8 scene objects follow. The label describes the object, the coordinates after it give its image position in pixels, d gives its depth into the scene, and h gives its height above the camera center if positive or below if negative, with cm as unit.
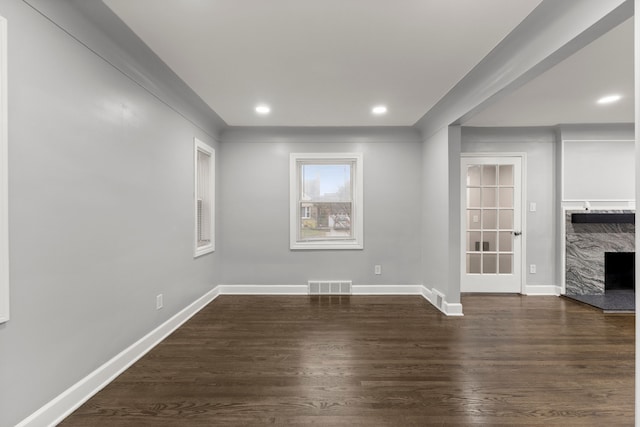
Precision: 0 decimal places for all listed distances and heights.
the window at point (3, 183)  150 +13
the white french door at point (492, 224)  478 -17
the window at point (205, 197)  424 +20
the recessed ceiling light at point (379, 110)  376 +125
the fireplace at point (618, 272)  483 -90
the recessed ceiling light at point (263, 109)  373 +125
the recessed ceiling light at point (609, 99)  351 +130
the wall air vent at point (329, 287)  477 -113
